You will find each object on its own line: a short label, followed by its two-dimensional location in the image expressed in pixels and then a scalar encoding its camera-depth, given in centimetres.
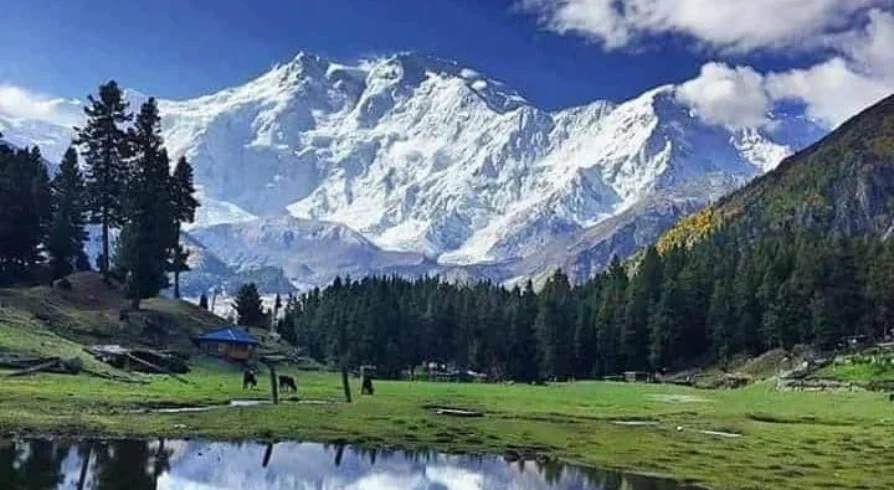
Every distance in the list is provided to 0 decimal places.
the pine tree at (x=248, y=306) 17138
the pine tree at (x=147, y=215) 11825
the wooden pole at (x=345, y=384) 7188
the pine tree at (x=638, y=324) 17425
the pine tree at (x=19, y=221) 11812
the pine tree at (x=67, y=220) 12725
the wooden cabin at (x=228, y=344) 11300
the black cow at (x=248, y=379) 8056
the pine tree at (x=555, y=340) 18212
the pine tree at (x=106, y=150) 12838
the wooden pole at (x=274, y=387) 6656
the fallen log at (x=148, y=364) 8470
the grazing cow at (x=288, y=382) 7988
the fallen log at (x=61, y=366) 6843
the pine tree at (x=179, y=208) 14065
